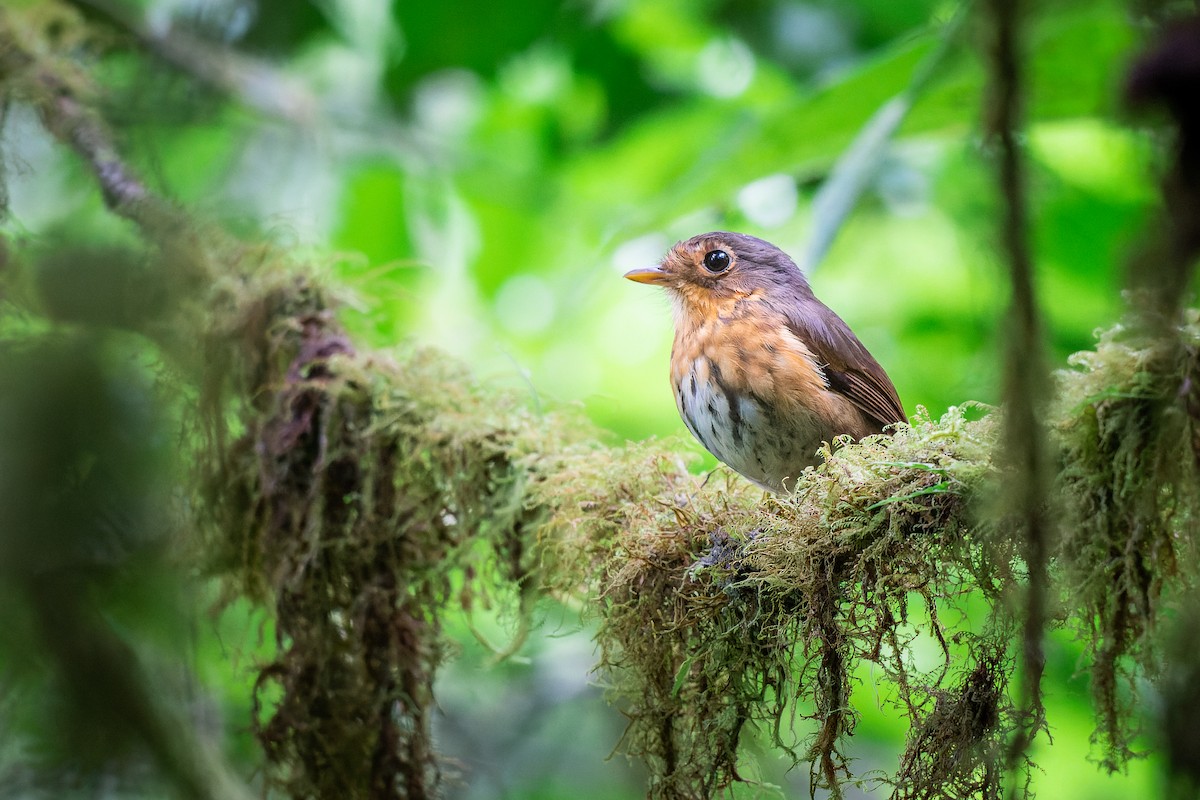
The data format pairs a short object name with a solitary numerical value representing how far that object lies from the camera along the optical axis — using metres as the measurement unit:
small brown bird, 4.04
